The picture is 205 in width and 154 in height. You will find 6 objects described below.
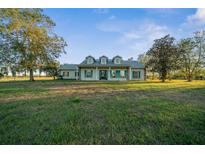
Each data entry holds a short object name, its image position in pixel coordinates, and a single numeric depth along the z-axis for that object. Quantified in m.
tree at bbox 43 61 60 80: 28.71
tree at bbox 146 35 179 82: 19.20
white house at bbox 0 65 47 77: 19.98
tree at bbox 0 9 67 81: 18.61
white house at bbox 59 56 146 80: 22.76
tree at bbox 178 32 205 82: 23.70
